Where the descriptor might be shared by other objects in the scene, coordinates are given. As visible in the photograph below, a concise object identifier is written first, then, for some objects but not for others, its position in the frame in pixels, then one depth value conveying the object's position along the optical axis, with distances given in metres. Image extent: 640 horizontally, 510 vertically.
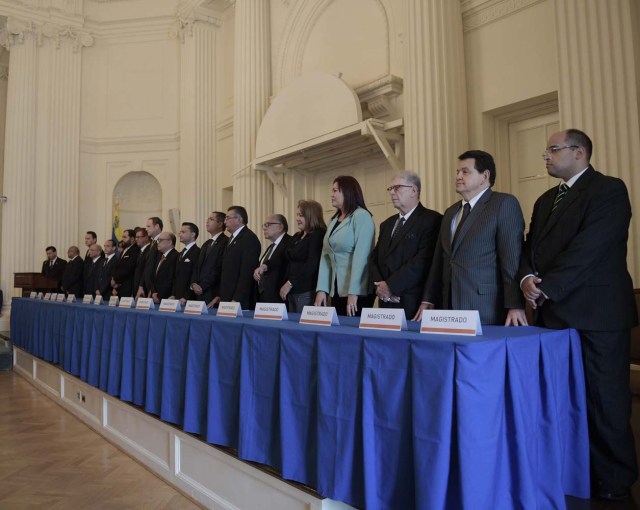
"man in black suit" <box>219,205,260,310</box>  4.18
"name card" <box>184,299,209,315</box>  3.02
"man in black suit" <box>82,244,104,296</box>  6.45
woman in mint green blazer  3.18
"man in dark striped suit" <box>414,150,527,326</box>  2.25
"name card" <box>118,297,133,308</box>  3.83
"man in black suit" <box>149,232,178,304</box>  5.01
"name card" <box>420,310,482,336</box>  1.67
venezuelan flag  10.52
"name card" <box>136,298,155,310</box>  3.53
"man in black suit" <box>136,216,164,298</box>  5.30
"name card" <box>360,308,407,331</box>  1.94
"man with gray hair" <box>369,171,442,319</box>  2.83
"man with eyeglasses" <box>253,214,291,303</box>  3.96
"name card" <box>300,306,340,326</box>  2.18
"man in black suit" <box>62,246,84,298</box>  7.17
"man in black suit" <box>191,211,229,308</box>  4.41
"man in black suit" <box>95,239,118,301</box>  6.18
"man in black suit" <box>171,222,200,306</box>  4.78
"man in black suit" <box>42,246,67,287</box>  8.38
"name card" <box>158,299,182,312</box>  3.33
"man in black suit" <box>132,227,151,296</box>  5.59
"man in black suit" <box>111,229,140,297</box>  5.94
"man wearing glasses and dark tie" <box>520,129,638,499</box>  1.95
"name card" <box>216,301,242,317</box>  2.74
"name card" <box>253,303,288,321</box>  2.50
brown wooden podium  8.55
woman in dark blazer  3.66
